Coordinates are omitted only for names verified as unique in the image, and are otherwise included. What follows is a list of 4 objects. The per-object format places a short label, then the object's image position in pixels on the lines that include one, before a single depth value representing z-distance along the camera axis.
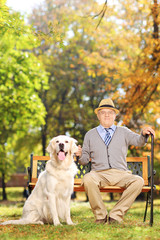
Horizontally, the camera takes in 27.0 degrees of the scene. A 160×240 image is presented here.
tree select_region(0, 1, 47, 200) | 10.00
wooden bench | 5.41
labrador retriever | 4.25
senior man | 4.35
